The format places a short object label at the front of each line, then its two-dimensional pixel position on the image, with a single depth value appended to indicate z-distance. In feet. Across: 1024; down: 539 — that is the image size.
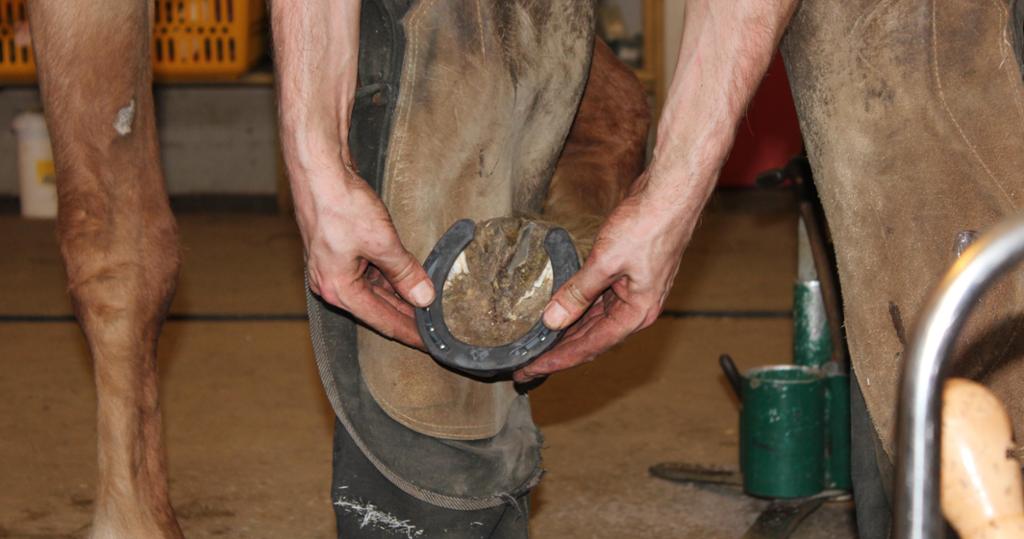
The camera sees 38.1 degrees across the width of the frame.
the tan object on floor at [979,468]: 2.78
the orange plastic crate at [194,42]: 15.01
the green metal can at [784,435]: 7.82
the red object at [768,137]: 14.67
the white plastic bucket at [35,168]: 15.66
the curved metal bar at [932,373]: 2.49
